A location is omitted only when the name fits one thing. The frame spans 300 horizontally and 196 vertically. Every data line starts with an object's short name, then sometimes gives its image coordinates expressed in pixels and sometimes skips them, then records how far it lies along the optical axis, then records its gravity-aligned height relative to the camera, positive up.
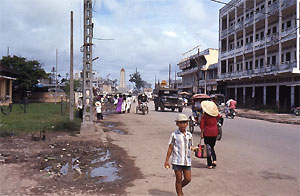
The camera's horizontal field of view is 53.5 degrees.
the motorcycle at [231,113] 23.16 -1.24
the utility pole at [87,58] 13.01 +1.70
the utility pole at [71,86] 16.19 +0.58
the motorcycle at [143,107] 26.38 -0.94
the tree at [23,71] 45.44 +3.79
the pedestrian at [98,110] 18.77 -0.91
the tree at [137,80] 137.62 +7.73
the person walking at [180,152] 4.70 -0.89
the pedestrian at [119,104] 28.41 -0.73
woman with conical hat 7.07 -0.74
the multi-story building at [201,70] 51.68 +5.17
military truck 30.45 -0.24
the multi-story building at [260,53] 29.76 +5.46
